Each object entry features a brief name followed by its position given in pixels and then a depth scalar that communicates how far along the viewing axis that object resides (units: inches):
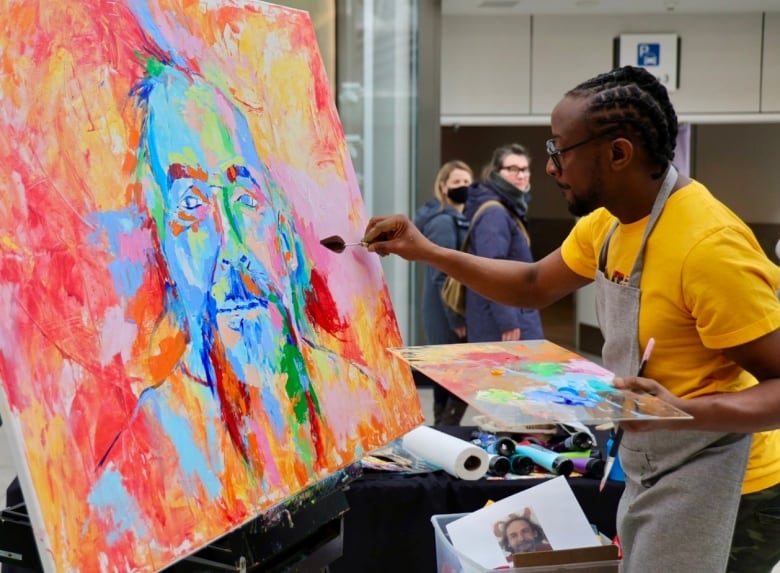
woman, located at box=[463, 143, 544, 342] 156.6
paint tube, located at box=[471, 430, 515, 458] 99.6
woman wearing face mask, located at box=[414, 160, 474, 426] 168.7
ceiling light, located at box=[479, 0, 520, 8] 296.2
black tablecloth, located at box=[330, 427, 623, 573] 93.9
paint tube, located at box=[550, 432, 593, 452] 100.9
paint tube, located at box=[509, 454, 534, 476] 96.6
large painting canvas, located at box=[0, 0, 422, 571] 42.3
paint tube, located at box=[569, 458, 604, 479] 94.4
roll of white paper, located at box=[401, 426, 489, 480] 93.3
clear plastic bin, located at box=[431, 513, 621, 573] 73.1
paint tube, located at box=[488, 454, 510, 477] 96.6
